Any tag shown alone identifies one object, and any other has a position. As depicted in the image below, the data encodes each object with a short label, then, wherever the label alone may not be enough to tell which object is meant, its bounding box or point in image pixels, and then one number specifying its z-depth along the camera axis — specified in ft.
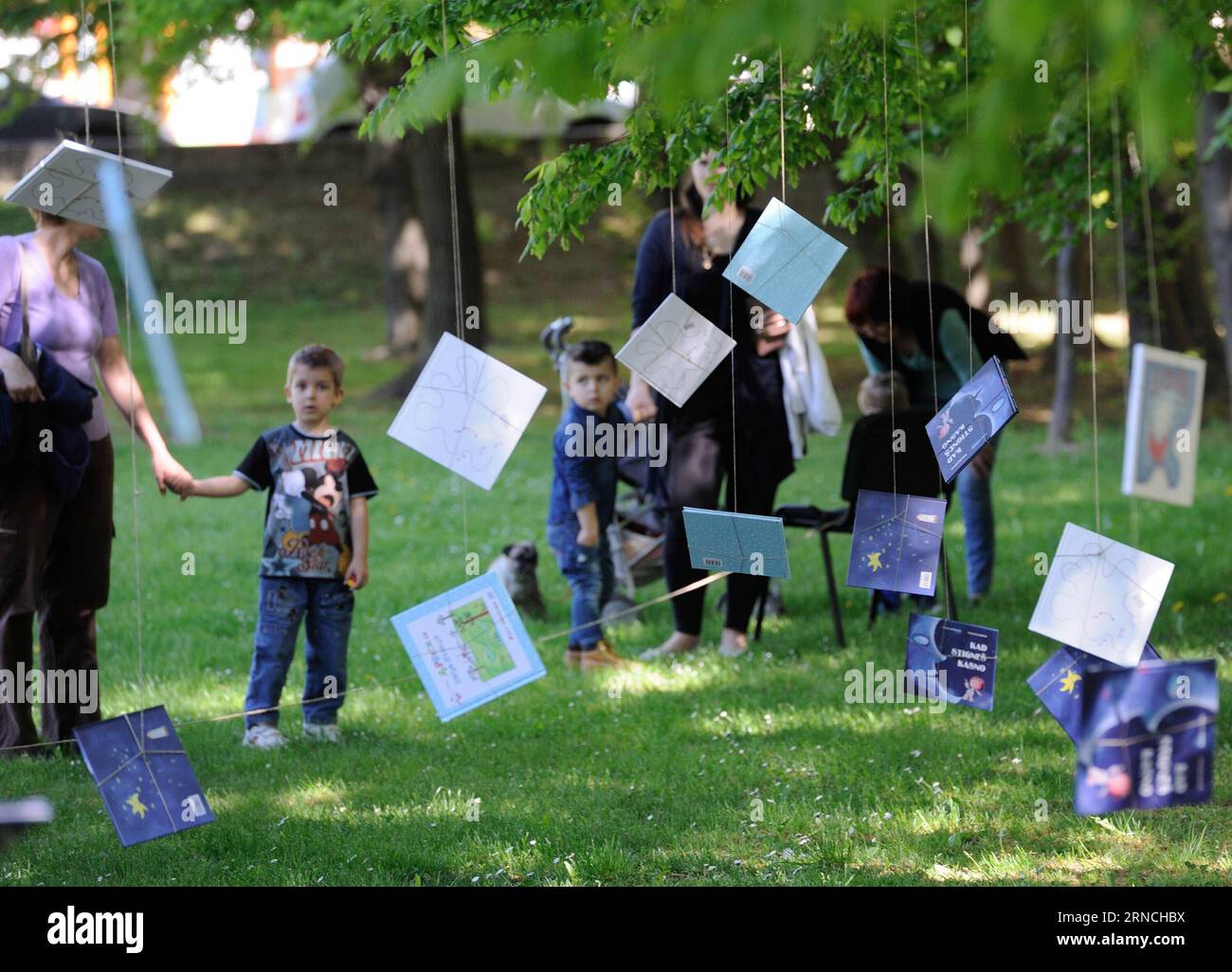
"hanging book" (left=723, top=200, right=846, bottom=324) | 29.53
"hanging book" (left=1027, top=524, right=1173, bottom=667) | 26.89
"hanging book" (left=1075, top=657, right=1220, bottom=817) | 23.25
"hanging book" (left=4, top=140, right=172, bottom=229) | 30.66
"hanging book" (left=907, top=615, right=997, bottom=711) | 30.60
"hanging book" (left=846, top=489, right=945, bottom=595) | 31.04
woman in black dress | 43.57
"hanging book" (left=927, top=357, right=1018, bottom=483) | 28.32
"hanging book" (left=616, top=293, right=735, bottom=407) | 31.94
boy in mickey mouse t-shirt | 36.94
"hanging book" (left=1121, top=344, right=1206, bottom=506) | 28.14
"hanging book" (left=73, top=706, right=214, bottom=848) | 27.84
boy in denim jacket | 44.68
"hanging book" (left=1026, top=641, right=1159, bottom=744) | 28.84
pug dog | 52.60
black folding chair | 45.52
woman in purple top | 34.81
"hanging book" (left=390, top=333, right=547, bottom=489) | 30.71
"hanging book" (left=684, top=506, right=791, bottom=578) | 30.81
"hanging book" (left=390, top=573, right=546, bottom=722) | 30.07
